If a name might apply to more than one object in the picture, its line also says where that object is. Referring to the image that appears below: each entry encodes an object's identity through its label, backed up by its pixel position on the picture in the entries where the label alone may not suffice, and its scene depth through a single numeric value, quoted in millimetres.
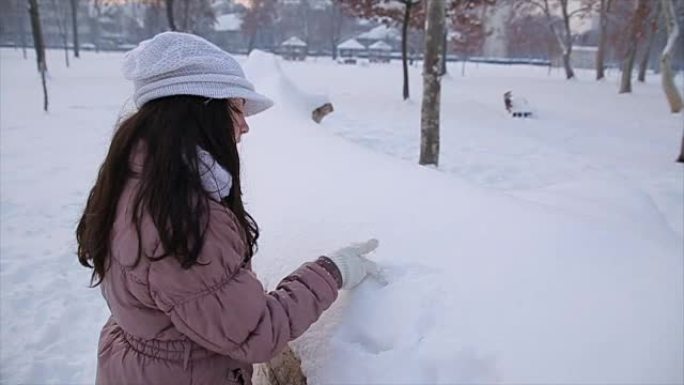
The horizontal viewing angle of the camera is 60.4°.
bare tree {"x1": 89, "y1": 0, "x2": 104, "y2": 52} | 60375
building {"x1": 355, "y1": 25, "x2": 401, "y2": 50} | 62156
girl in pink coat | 1218
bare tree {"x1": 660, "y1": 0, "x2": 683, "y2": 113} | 13016
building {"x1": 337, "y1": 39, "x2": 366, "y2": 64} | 58062
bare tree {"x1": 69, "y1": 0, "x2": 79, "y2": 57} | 32656
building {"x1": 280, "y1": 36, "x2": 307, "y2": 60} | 49438
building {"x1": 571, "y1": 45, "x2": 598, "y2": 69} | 50562
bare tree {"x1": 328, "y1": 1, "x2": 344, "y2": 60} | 54762
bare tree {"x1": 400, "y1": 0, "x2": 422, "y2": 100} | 16311
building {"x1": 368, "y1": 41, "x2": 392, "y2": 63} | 55188
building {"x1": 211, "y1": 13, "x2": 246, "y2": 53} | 63531
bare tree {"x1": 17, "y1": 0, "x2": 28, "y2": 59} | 33897
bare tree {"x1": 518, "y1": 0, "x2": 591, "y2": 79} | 26962
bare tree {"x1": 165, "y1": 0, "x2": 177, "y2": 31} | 17750
